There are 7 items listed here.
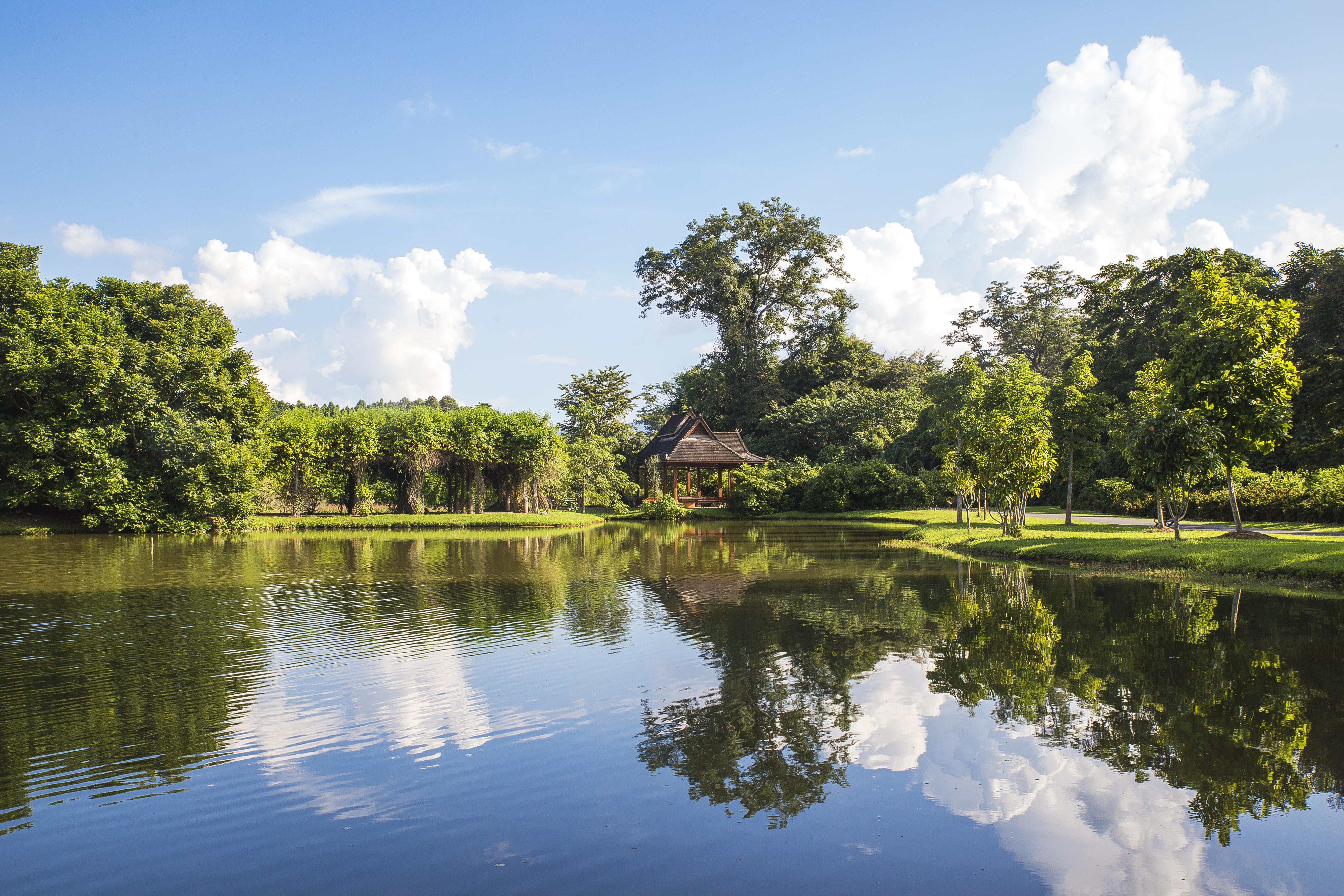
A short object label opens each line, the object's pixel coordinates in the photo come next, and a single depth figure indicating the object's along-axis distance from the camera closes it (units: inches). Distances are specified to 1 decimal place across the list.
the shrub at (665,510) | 1702.8
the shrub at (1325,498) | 888.3
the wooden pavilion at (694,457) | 1838.1
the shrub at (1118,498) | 1209.4
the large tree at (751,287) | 2274.9
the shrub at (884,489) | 1614.2
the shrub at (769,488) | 1728.6
